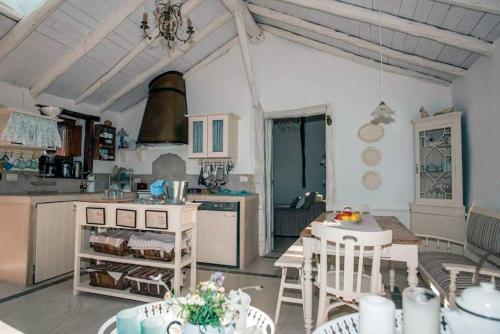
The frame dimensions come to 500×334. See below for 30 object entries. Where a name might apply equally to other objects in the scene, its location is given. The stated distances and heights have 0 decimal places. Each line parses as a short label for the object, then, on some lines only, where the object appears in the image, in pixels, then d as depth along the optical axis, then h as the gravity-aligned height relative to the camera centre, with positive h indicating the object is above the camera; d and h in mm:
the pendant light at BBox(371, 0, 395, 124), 2850 +607
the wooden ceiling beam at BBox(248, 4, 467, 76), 3469 +1614
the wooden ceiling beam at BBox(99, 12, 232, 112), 4289 +1707
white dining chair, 1913 -529
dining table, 2109 -518
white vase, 977 -483
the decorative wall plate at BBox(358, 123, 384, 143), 4199 +624
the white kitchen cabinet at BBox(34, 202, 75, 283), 3449 -744
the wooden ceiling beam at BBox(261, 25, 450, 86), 3959 +1717
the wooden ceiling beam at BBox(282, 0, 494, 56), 2758 +1425
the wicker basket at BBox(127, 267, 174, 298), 2891 -1011
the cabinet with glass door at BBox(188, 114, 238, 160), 4574 +609
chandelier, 2674 +1362
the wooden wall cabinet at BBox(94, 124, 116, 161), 4926 +549
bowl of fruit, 2613 -338
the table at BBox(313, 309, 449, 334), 1215 -597
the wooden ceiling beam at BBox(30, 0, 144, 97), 3406 +1556
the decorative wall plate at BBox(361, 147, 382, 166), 4199 +299
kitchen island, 2766 -452
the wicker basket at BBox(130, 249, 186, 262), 2877 -730
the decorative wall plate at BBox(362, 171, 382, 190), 4191 -27
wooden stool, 2490 -725
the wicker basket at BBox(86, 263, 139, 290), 3045 -1003
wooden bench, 2109 -684
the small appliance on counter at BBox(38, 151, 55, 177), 4160 +161
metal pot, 2936 -145
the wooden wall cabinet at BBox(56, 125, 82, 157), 4523 +525
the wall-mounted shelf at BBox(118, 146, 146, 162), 5379 +432
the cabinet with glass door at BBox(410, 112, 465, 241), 3443 +6
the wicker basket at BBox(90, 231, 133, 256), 3033 -668
